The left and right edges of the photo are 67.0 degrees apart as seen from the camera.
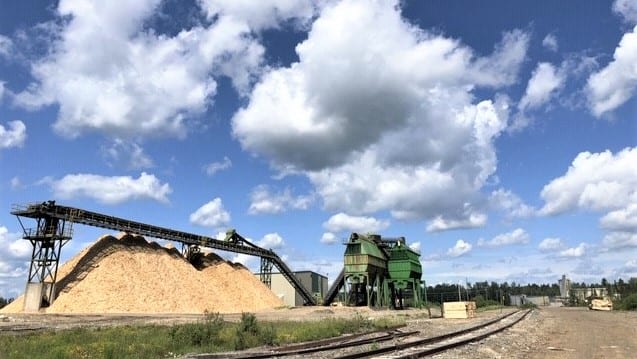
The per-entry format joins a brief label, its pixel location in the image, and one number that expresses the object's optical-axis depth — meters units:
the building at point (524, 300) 107.47
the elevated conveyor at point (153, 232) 38.47
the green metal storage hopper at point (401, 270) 60.47
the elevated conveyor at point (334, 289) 63.04
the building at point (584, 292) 133.00
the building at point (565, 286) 148.75
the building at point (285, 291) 77.38
